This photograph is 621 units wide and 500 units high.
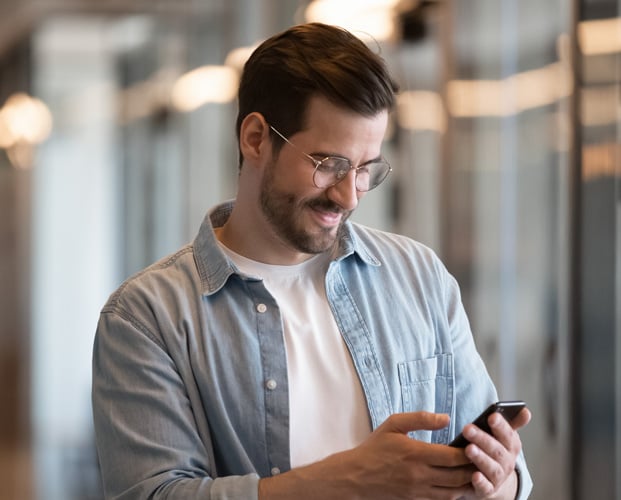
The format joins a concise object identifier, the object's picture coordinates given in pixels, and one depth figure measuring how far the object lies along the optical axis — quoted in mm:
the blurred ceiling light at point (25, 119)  10297
